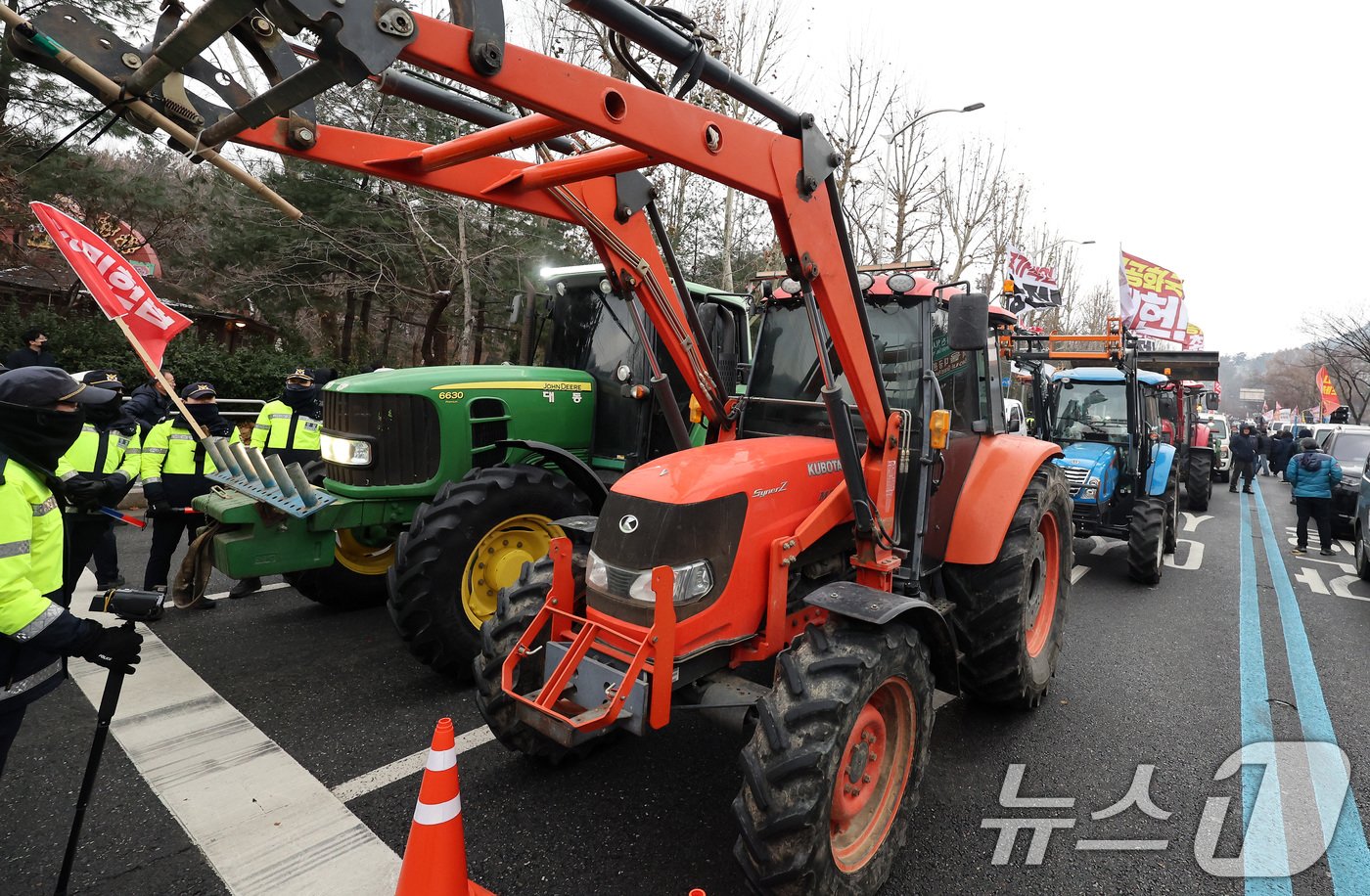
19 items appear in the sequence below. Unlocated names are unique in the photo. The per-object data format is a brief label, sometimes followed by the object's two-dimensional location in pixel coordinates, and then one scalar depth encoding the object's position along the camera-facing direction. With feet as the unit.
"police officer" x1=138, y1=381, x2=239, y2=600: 18.57
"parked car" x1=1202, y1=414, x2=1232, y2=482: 64.34
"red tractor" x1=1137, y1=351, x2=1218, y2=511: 33.50
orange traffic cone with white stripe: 7.36
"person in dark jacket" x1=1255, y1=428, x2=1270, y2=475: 69.72
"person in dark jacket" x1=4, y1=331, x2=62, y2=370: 23.78
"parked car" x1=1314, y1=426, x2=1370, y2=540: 34.96
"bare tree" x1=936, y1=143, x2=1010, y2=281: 73.10
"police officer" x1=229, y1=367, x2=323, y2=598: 23.67
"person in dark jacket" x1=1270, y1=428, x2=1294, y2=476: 54.37
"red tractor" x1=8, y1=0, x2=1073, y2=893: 6.87
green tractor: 13.75
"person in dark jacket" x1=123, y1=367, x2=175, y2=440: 19.63
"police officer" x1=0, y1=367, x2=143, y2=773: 7.70
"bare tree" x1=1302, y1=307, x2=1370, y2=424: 98.84
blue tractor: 24.76
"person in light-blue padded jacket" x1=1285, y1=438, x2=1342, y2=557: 30.42
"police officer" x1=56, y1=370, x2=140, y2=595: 10.59
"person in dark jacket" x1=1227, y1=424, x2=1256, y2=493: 56.85
